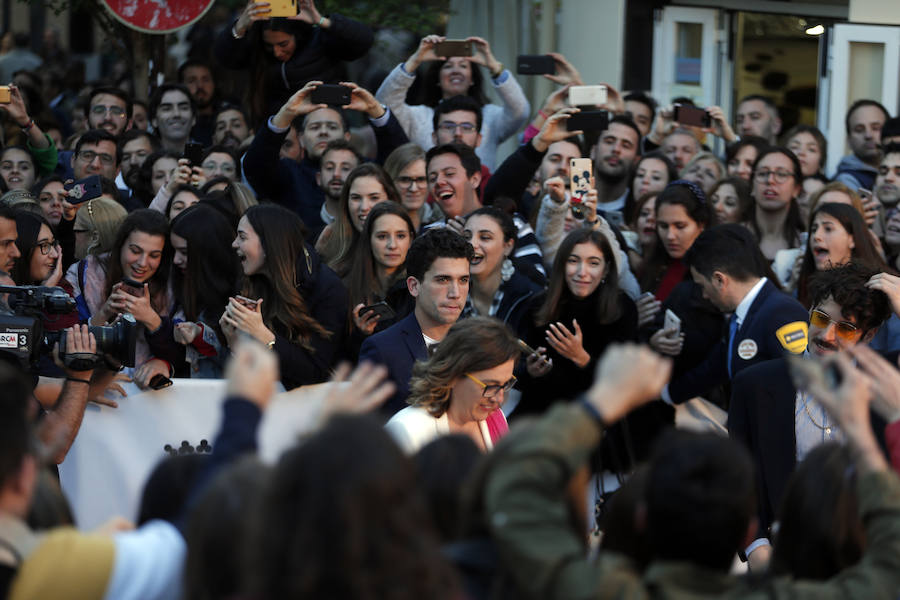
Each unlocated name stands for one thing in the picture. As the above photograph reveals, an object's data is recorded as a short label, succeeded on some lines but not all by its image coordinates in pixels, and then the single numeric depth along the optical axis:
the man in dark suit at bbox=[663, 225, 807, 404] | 11.45
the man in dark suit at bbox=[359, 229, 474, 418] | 10.72
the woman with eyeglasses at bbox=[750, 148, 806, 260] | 15.26
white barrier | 11.31
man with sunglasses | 9.91
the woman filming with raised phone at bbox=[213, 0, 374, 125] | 16.75
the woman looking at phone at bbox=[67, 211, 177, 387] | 12.55
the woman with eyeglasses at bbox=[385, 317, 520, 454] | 9.18
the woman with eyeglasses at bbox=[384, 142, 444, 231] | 14.70
